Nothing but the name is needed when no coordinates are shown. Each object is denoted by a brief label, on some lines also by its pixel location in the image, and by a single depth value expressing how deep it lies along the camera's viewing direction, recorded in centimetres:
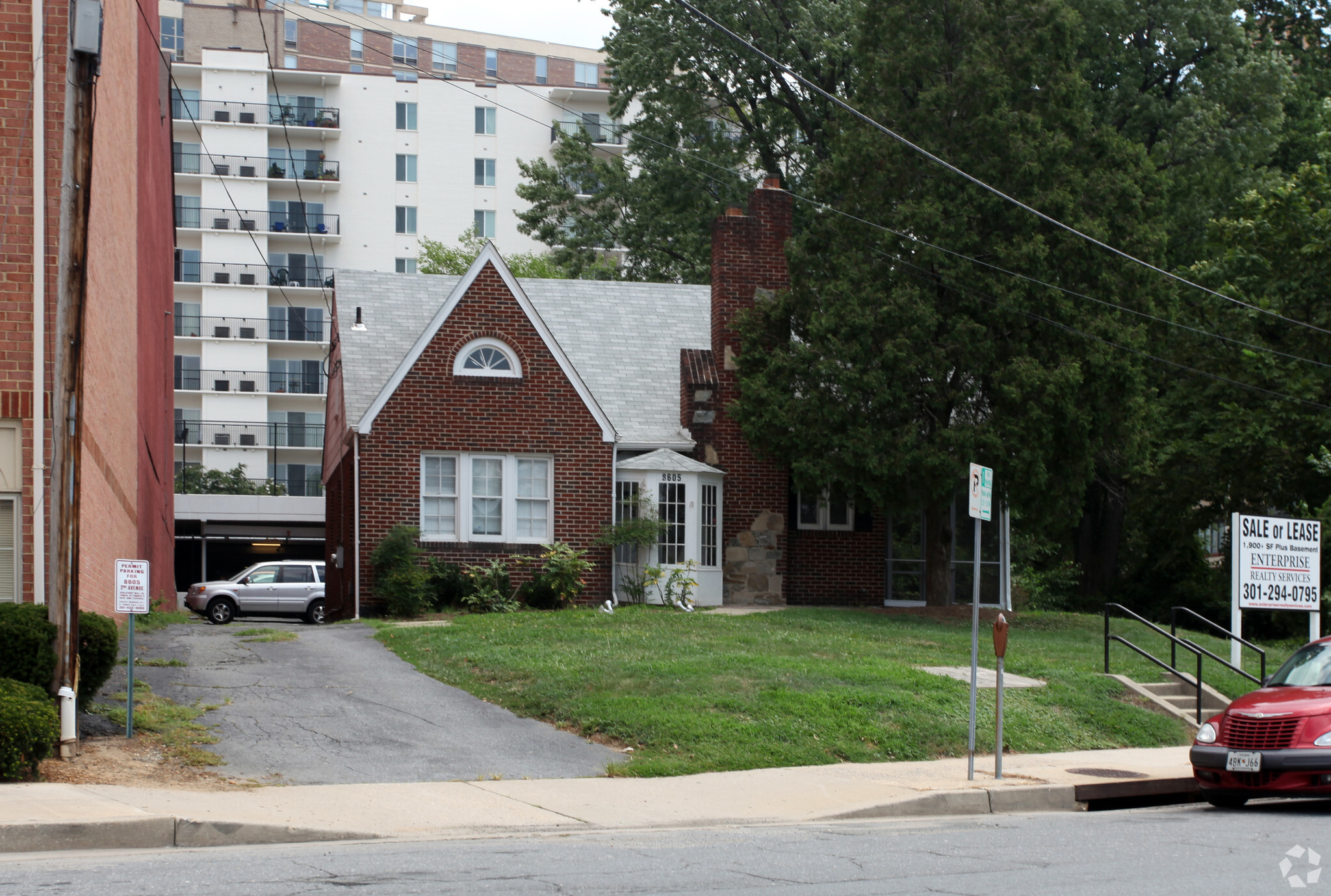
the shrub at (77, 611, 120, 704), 1208
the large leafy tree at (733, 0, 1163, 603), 2372
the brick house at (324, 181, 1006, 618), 2500
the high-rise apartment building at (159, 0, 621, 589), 6272
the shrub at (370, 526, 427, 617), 2364
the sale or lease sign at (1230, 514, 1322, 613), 1773
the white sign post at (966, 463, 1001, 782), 1261
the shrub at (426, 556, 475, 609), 2450
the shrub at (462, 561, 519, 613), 2420
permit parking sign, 1195
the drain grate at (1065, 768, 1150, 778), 1292
